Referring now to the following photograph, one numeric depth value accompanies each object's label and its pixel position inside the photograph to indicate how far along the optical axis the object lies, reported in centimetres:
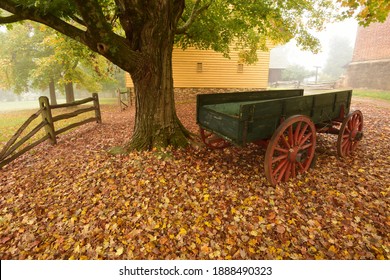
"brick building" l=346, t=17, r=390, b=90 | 2147
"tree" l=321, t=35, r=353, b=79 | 5569
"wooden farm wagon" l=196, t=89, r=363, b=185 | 358
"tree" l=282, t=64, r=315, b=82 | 4027
